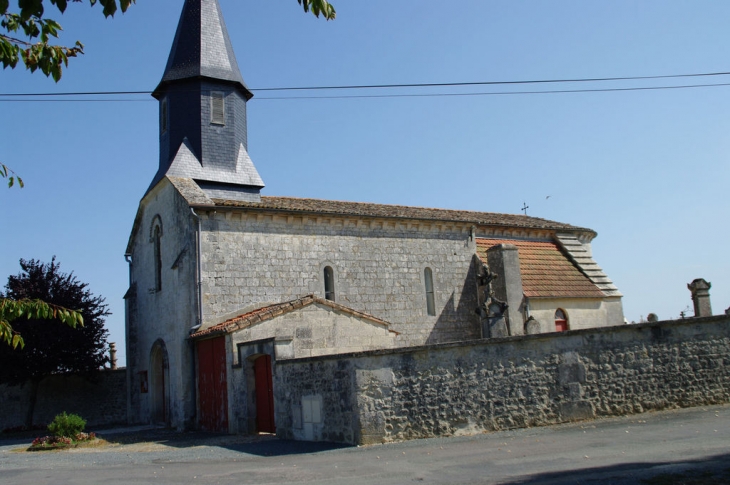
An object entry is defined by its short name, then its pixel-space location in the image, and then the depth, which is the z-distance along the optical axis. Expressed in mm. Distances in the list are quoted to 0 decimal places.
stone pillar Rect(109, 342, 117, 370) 24142
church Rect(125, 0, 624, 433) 16594
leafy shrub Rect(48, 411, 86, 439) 15656
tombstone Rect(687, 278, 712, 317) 17234
